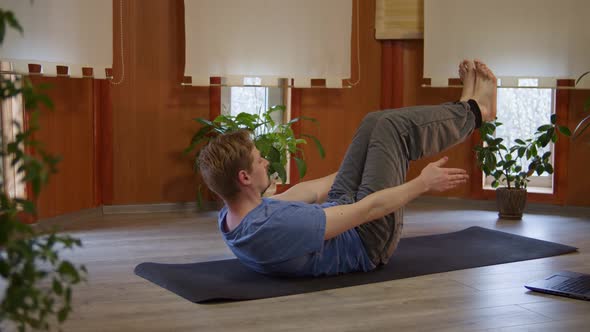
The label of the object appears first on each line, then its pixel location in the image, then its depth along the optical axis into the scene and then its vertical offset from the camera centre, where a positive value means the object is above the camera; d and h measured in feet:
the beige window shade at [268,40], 15.51 +1.05
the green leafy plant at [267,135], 14.91 -0.95
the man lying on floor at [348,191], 8.88 -1.29
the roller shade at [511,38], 15.40 +1.10
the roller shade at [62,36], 12.66 +0.95
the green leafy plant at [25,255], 3.97 -0.90
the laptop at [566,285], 8.96 -2.43
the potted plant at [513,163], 15.16 -1.52
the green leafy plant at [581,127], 14.34 -0.76
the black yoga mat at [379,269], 9.23 -2.51
